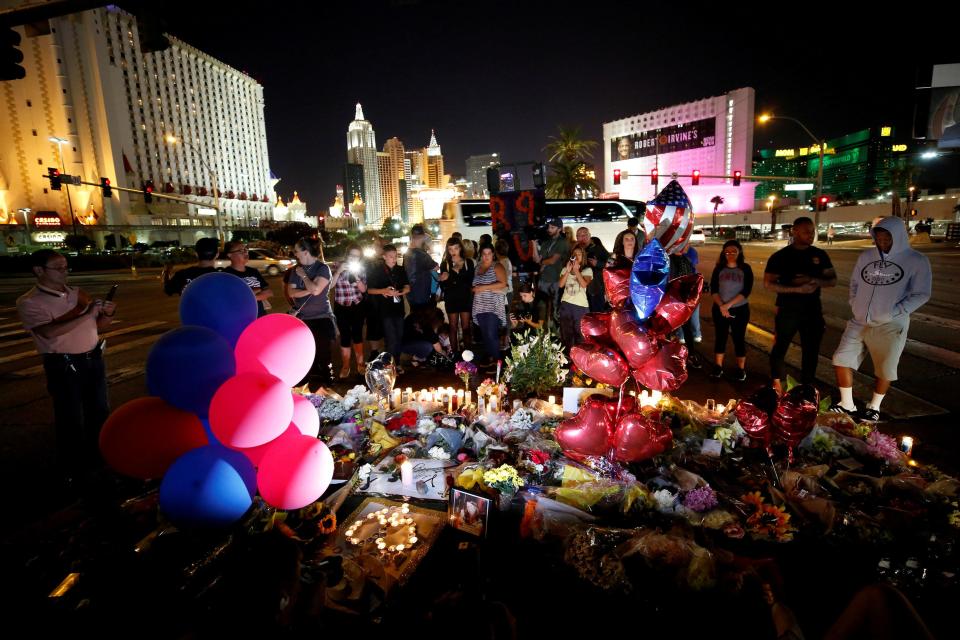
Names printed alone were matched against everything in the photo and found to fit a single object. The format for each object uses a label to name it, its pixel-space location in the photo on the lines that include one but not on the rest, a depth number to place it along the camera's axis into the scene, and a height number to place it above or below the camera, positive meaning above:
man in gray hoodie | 4.34 -0.75
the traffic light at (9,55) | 6.76 +3.11
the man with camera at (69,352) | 3.73 -0.71
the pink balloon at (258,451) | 2.73 -1.13
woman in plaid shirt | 6.23 -0.66
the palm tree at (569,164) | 46.75 +7.42
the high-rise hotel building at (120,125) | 50.94 +18.41
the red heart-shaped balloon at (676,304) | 2.78 -0.41
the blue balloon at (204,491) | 2.34 -1.16
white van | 17.53 +0.95
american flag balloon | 3.14 +0.11
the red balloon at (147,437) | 2.45 -0.93
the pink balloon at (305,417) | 2.95 -1.03
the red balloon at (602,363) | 2.97 -0.79
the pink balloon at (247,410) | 2.38 -0.78
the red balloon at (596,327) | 3.06 -0.57
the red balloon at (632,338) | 2.83 -0.61
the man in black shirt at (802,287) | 4.97 -0.62
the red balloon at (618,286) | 3.01 -0.31
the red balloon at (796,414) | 3.15 -1.24
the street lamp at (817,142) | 20.92 +4.22
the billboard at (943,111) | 17.03 +3.98
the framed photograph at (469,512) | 2.96 -1.71
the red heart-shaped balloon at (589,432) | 3.09 -1.26
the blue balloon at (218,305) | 2.88 -0.29
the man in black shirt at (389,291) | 6.37 -0.57
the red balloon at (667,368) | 2.83 -0.80
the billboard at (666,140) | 61.92 +13.14
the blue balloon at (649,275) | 2.77 -0.24
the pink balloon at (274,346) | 2.81 -0.55
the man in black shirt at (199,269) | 4.74 -0.10
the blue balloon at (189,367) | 2.46 -0.57
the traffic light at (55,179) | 19.13 +3.52
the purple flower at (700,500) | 3.02 -1.71
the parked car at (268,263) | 23.50 -0.40
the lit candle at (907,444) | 3.57 -1.68
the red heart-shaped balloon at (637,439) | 3.02 -1.30
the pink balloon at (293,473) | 2.59 -1.21
